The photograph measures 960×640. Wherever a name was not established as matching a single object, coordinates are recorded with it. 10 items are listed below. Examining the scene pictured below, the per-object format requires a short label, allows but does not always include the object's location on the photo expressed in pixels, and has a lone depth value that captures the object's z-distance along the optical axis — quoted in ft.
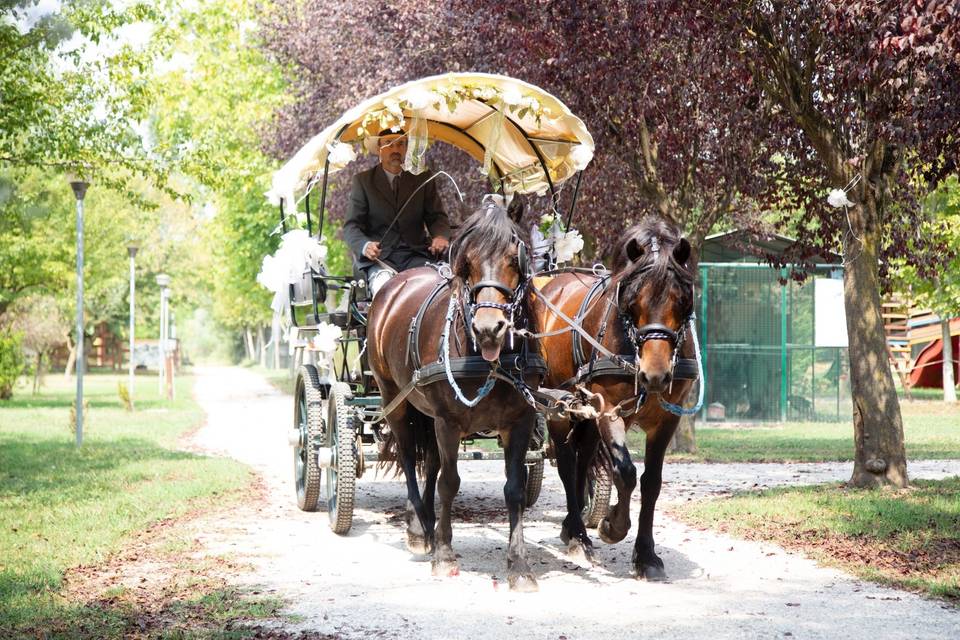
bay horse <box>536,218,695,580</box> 23.09
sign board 74.18
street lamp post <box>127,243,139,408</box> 96.07
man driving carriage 32.50
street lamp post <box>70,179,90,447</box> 57.16
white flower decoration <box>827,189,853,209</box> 36.09
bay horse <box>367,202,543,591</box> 23.39
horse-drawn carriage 23.91
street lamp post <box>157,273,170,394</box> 104.17
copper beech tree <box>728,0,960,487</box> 34.63
